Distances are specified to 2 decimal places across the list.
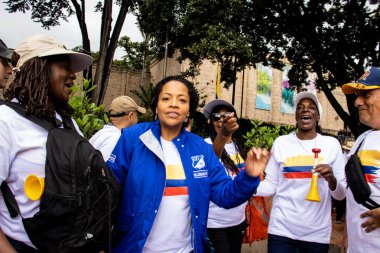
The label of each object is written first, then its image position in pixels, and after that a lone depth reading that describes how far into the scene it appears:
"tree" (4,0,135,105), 13.40
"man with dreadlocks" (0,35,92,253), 1.57
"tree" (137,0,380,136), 12.77
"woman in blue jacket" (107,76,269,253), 2.03
